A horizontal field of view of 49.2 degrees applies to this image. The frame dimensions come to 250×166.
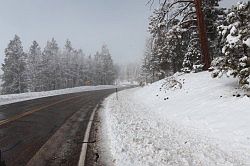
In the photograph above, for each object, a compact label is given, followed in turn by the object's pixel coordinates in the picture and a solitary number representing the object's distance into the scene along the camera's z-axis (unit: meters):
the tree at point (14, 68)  58.09
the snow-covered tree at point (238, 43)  9.75
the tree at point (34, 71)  72.00
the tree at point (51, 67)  73.88
